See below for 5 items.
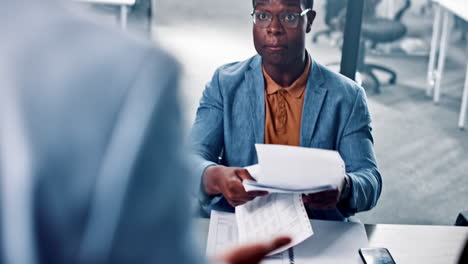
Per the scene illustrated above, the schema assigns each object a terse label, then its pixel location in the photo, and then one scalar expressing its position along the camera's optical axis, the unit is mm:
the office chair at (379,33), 4383
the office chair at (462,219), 1405
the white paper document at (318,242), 1147
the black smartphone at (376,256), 1133
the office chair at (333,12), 4691
